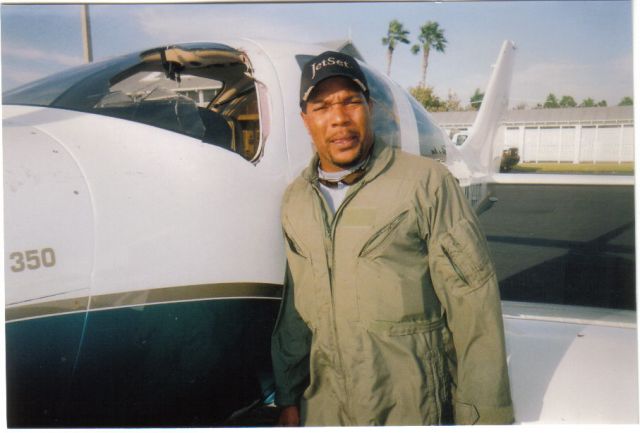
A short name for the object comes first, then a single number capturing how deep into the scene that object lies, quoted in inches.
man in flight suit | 66.5
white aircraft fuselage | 57.4
